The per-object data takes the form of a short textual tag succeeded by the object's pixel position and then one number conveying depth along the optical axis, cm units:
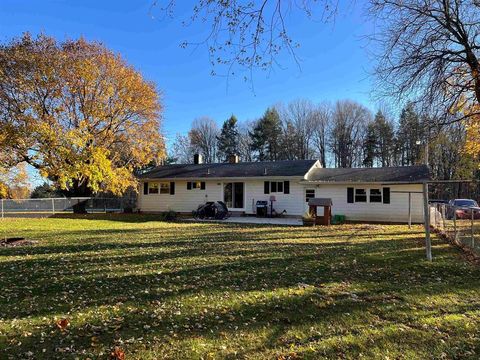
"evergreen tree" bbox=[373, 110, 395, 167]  4458
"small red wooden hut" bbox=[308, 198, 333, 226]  1914
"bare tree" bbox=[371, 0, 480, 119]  1103
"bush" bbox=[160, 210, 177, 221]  2278
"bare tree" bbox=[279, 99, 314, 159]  4878
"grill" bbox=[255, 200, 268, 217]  2400
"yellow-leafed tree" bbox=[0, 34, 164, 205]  2077
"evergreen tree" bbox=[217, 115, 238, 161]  5247
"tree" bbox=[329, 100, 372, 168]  4809
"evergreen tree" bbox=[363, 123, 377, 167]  4628
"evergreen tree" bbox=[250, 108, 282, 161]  4872
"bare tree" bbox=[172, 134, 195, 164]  5250
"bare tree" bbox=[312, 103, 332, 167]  4931
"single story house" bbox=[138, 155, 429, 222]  2239
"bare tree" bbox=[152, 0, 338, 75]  386
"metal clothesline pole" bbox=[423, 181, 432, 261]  932
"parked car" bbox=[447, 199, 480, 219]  1318
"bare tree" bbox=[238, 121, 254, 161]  5275
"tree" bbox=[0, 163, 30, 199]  2257
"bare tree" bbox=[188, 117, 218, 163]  5506
